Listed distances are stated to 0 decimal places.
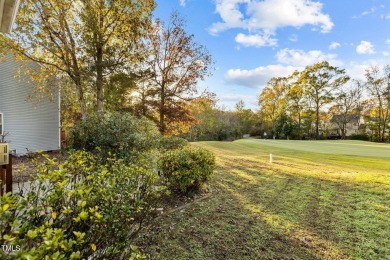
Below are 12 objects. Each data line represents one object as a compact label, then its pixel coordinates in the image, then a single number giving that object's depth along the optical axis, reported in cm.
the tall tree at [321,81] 2859
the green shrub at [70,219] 113
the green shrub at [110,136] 484
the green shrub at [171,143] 808
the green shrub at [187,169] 487
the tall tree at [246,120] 3544
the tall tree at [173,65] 1289
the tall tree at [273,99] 3216
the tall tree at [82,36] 950
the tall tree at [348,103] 2881
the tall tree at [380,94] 2671
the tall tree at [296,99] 3027
